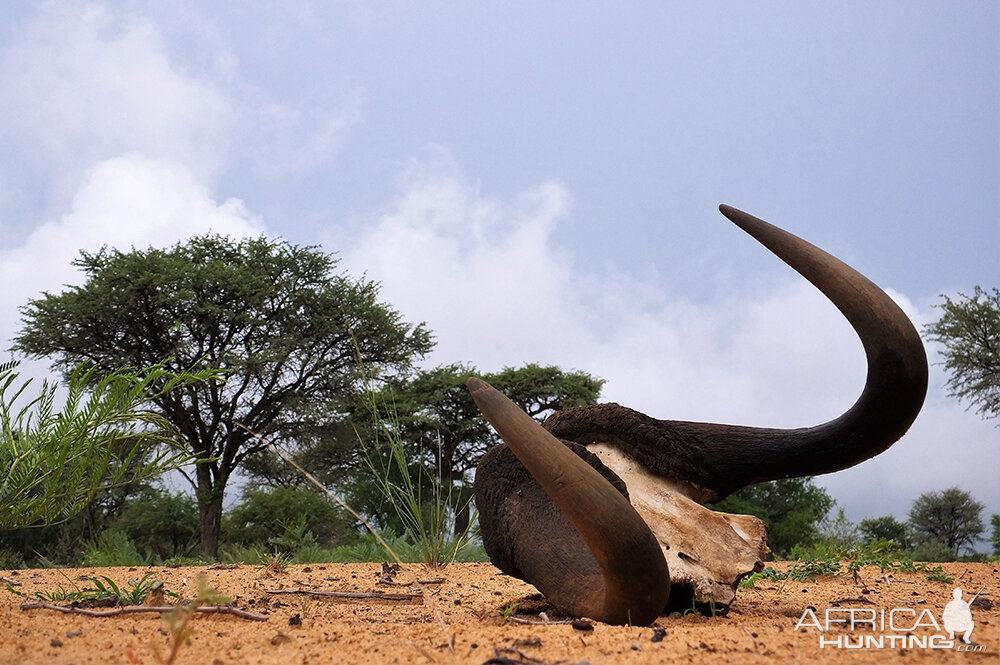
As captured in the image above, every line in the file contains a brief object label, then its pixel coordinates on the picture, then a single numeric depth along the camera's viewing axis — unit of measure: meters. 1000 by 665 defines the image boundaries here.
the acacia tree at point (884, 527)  18.79
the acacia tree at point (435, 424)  21.09
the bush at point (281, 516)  19.67
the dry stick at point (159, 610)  3.24
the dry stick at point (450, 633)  2.43
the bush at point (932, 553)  11.55
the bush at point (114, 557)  8.33
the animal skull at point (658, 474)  2.76
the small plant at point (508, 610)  3.22
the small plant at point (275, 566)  5.85
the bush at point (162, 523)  19.91
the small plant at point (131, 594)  3.84
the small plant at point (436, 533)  6.00
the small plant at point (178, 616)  1.72
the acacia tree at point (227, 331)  19.56
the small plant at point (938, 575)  5.30
